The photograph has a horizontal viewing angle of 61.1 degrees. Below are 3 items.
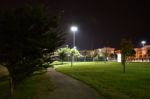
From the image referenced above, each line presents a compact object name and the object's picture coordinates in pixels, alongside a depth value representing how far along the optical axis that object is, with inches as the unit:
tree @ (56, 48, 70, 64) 1155.7
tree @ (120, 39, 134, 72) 563.2
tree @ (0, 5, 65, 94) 212.0
